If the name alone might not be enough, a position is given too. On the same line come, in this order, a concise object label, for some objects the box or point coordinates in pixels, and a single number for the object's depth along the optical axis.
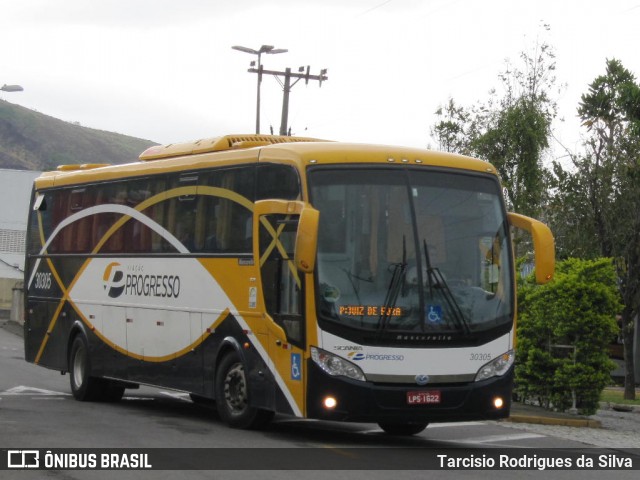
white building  78.06
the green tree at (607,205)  31.78
